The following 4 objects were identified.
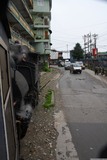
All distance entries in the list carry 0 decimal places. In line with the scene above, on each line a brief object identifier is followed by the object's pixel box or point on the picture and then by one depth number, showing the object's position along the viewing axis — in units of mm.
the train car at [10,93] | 1528
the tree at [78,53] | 44538
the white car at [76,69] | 21988
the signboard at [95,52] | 29692
